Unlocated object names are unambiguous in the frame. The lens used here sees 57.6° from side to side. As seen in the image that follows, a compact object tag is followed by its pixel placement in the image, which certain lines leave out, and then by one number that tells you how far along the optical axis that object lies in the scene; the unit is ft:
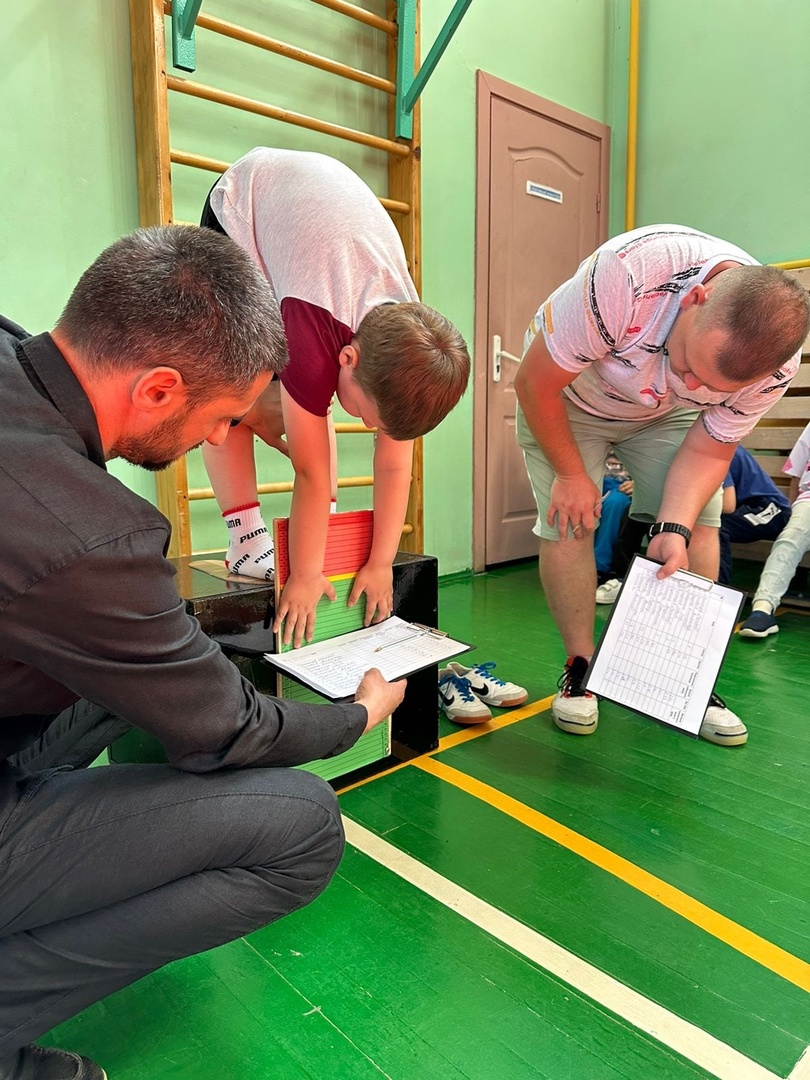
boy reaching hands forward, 3.81
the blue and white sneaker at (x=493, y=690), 6.06
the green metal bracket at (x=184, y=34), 6.54
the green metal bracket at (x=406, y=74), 8.55
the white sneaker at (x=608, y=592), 9.28
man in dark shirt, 2.10
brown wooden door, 10.44
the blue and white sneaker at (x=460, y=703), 5.69
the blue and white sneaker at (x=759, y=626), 7.79
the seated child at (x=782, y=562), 8.01
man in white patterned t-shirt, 4.05
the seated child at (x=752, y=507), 8.94
